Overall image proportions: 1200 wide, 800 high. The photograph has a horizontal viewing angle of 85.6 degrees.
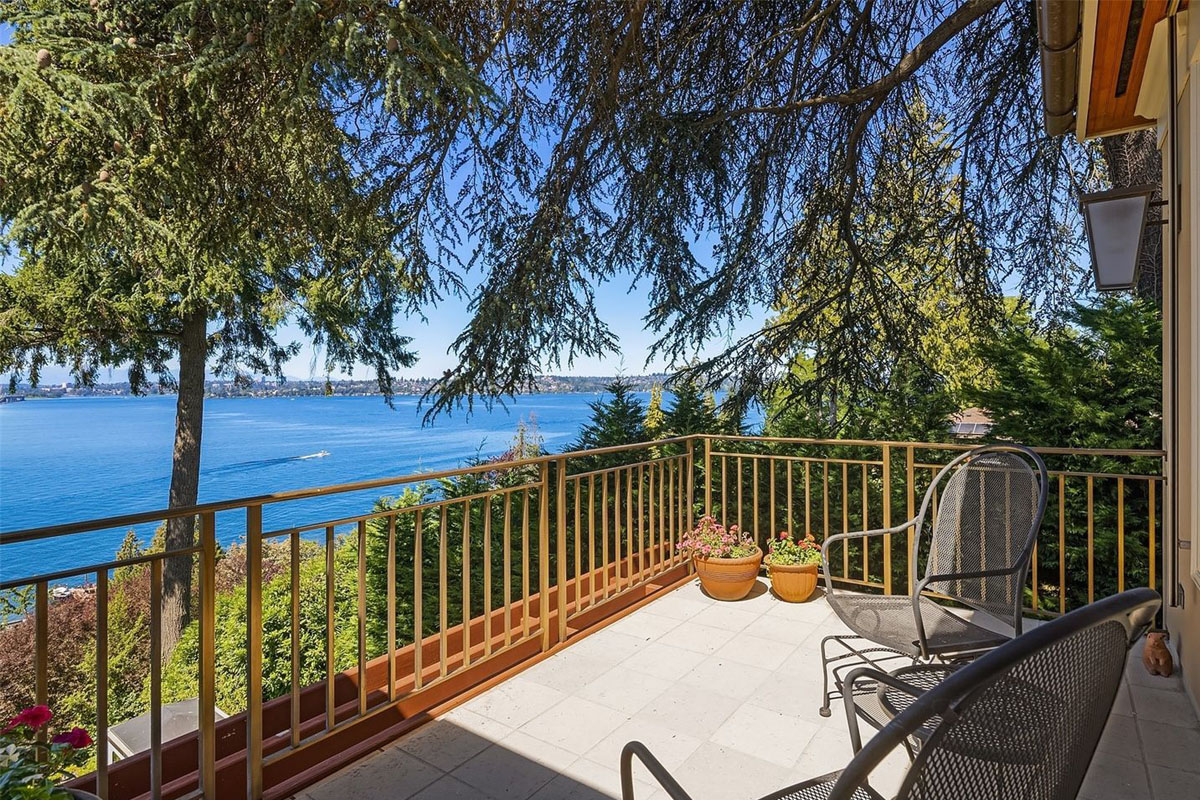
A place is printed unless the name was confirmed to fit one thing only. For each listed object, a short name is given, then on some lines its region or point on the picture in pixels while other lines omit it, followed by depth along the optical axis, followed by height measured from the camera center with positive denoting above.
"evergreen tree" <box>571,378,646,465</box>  6.67 -0.24
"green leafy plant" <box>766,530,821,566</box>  4.09 -1.02
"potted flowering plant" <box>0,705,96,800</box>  1.24 -0.76
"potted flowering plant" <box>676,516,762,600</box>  4.10 -1.06
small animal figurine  2.93 -1.21
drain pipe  2.06 +1.23
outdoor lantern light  2.79 +0.71
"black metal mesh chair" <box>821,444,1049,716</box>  2.30 -0.65
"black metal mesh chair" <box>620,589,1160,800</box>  0.74 -0.41
